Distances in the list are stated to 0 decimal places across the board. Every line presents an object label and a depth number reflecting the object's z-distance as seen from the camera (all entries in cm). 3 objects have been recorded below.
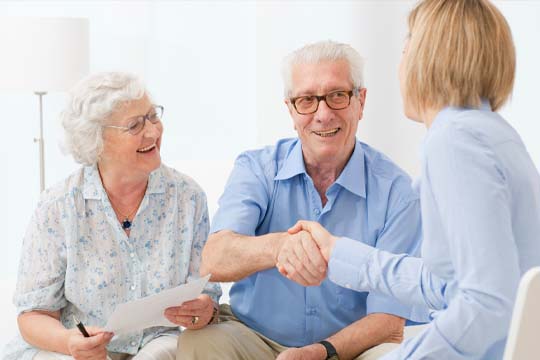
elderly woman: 266
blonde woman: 156
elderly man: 258
